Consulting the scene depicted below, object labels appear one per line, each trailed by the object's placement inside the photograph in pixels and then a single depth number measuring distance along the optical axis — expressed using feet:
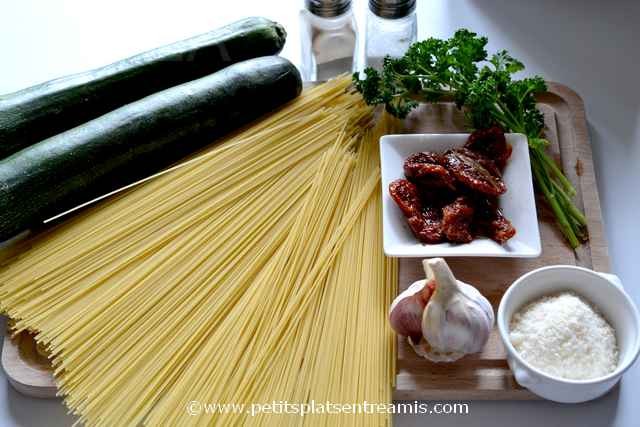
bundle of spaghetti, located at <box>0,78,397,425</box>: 1.50
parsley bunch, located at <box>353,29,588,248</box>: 1.74
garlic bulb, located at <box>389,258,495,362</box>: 1.45
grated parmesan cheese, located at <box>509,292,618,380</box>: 1.43
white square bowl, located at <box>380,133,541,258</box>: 1.60
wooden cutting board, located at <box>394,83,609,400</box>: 1.52
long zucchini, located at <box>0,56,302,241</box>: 1.69
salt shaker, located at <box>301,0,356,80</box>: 1.88
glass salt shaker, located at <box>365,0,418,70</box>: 1.85
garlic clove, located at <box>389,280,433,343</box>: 1.50
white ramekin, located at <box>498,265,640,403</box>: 1.41
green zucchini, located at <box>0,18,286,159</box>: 1.80
